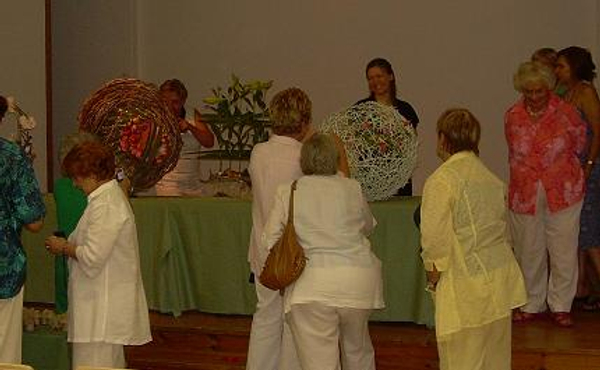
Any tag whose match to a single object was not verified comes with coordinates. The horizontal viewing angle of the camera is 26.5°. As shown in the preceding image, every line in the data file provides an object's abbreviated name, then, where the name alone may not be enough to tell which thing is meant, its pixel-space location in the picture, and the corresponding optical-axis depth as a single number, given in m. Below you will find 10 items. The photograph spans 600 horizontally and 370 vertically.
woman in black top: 7.03
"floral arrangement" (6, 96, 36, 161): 6.66
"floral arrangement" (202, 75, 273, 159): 6.87
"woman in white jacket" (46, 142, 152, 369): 4.96
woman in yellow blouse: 4.88
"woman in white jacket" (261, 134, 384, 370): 4.97
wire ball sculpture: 6.29
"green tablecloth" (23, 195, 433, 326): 6.39
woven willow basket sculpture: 6.50
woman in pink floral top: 6.38
